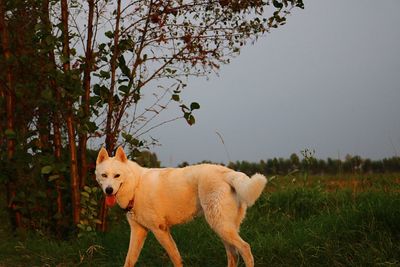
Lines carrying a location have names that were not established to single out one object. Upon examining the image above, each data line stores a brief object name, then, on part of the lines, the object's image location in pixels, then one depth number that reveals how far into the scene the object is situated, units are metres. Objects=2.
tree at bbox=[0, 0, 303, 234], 8.18
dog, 5.93
